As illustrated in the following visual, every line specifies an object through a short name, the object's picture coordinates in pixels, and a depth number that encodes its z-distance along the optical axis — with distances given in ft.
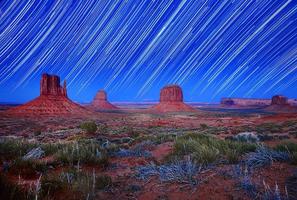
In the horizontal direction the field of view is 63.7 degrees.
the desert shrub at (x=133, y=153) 31.32
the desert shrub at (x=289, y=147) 23.68
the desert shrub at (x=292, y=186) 14.26
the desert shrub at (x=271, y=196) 13.48
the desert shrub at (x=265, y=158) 20.01
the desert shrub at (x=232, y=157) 21.85
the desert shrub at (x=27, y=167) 20.90
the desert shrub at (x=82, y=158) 25.55
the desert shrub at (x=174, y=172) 18.34
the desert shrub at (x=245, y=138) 43.60
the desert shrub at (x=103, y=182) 18.23
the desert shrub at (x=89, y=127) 72.99
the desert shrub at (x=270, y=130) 78.73
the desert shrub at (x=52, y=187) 14.14
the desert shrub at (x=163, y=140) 42.61
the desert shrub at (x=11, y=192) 11.09
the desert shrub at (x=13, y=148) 28.66
